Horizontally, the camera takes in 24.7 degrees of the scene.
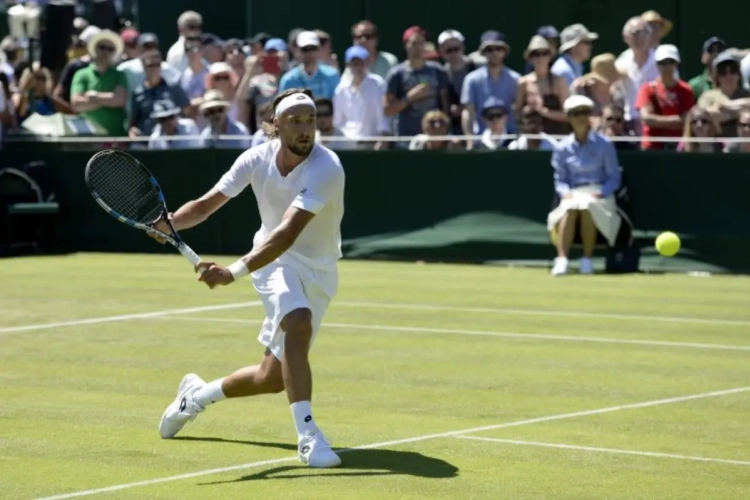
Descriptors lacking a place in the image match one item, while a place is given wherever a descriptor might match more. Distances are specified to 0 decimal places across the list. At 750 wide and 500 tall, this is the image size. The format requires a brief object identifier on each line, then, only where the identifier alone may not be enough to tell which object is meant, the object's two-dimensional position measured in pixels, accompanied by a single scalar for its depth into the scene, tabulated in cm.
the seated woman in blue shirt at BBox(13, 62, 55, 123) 2253
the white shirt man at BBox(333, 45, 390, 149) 1950
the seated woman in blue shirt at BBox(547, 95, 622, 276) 1759
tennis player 791
